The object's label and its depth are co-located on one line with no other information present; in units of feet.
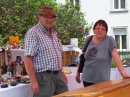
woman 9.55
